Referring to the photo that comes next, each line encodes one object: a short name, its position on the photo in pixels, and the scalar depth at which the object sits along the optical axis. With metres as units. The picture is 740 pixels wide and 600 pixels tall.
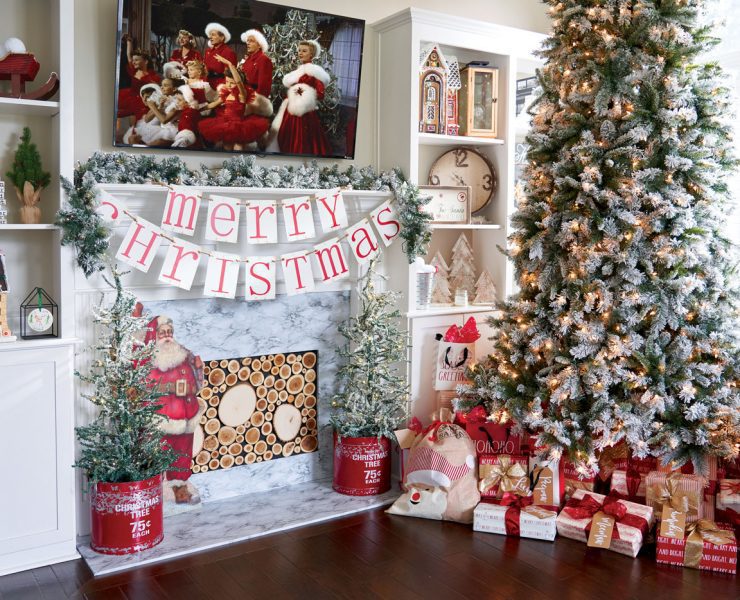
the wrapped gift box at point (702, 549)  2.95
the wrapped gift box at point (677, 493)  3.15
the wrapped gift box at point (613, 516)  3.11
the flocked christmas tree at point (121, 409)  3.05
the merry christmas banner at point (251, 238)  3.21
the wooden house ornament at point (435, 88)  3.92
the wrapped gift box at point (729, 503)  3.11
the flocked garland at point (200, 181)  2.99
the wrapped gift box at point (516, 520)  3.25
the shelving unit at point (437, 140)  3.81
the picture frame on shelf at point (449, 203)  4.06
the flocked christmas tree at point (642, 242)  3.15
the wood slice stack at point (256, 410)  3.65
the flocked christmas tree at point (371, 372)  3.73
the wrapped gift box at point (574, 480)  3.42
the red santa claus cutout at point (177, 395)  3.46
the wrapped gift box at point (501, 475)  3.45
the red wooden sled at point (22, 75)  2.87
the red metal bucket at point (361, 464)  3.71
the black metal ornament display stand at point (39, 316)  2.94
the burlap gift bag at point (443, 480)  3.45
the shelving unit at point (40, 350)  2.90
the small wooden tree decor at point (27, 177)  2.99
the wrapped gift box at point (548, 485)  3.39
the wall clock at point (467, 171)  4.22
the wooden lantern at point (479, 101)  4.07
